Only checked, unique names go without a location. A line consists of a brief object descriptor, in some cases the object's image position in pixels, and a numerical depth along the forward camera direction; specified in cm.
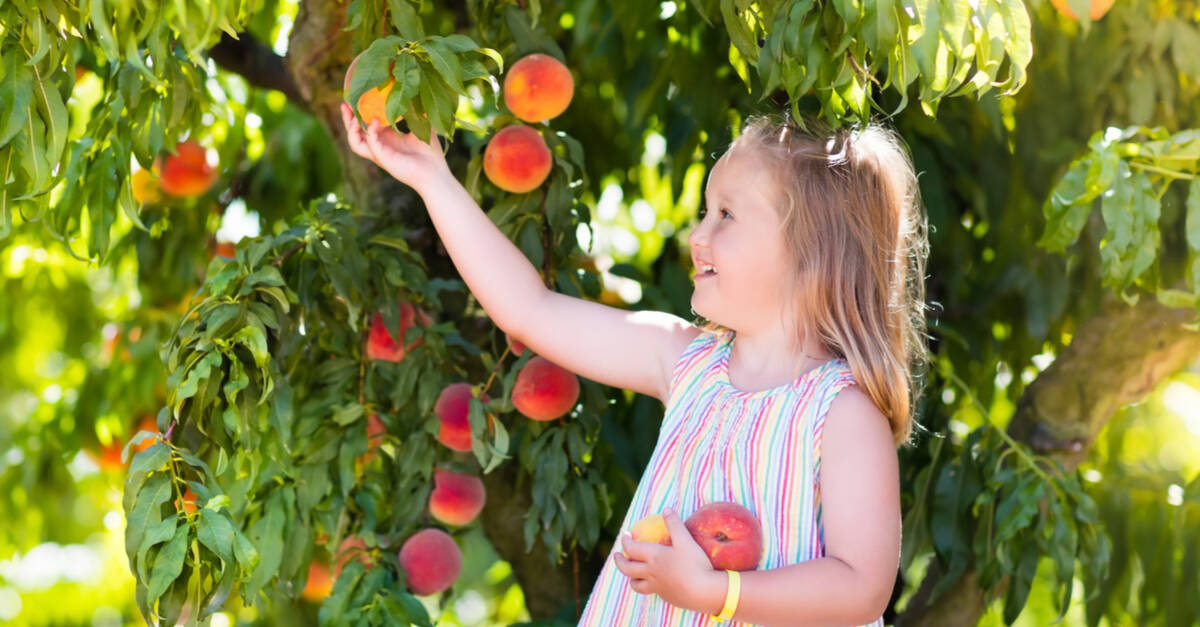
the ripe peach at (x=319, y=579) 267
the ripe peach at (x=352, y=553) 219
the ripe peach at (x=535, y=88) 215
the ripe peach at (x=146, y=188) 282
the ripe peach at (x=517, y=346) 219
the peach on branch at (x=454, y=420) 226
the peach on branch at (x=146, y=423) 294
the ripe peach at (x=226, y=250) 260
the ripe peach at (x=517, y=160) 214
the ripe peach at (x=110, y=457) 301
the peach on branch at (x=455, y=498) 232
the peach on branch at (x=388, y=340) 225
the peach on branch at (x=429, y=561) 226
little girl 184
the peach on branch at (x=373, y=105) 195
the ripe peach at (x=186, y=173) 280
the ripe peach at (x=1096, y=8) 224
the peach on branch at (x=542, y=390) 216
